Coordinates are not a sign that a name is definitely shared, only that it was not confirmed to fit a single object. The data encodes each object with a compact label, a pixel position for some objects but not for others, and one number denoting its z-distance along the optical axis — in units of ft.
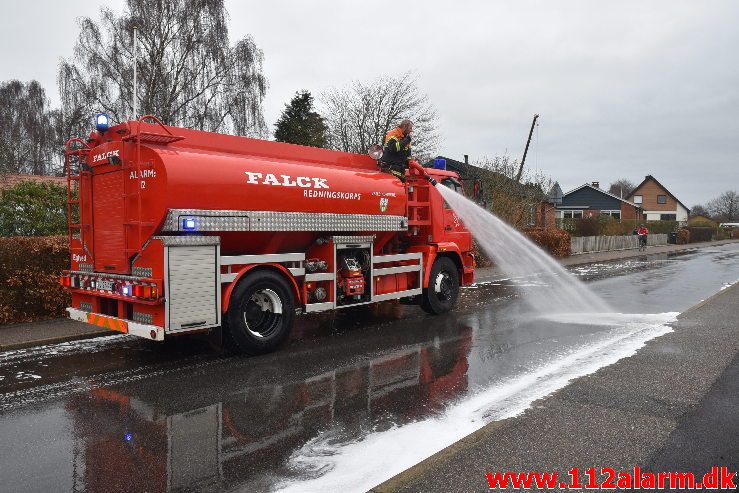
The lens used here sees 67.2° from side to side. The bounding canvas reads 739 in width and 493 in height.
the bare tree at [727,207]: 354.13
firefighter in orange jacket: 31.42
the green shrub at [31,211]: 33.27
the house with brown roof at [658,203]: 260.83
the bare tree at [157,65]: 89.71
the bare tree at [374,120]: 92.27
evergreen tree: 105.91
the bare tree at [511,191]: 73.92
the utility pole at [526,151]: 80.25
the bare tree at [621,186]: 351.05
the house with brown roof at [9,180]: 40.06
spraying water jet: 35.86
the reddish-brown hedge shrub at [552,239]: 81.66
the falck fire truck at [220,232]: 20.65
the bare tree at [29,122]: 135.39
